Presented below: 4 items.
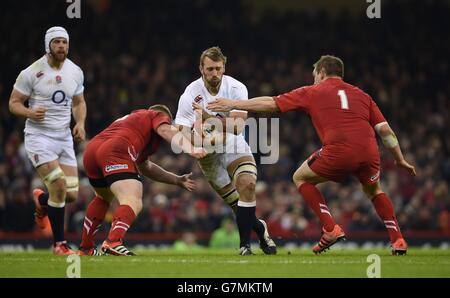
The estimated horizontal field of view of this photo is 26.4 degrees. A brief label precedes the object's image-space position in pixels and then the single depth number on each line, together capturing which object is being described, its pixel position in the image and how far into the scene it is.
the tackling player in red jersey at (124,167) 10.81
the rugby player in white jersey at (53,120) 12.02
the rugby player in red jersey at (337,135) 10.92
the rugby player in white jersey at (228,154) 11.74
